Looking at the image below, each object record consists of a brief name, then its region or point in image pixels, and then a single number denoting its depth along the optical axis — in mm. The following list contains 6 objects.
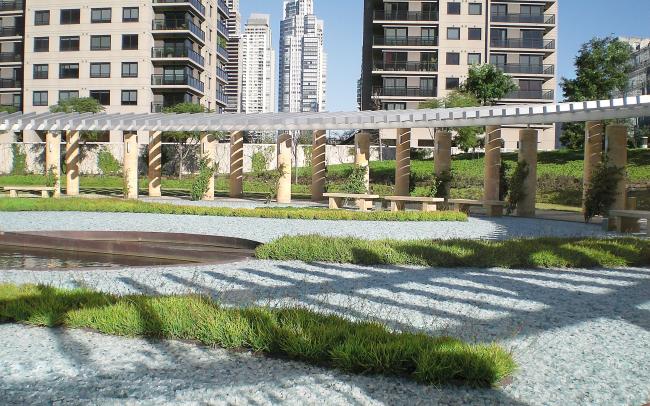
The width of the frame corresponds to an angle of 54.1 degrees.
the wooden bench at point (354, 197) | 18047
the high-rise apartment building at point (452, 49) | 48469
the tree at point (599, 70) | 36625
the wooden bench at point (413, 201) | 17423
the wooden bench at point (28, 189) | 20228
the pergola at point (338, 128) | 15062
